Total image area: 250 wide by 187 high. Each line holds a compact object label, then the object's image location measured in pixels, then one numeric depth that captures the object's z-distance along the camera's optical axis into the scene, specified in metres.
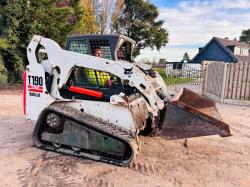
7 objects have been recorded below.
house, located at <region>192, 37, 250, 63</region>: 22.69
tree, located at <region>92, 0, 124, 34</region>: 17.84
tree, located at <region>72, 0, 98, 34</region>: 14.22
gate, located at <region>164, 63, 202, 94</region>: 11.55
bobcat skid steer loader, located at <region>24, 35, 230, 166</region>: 3.00
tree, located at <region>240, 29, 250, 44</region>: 47.95
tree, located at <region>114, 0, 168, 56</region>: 19.23
